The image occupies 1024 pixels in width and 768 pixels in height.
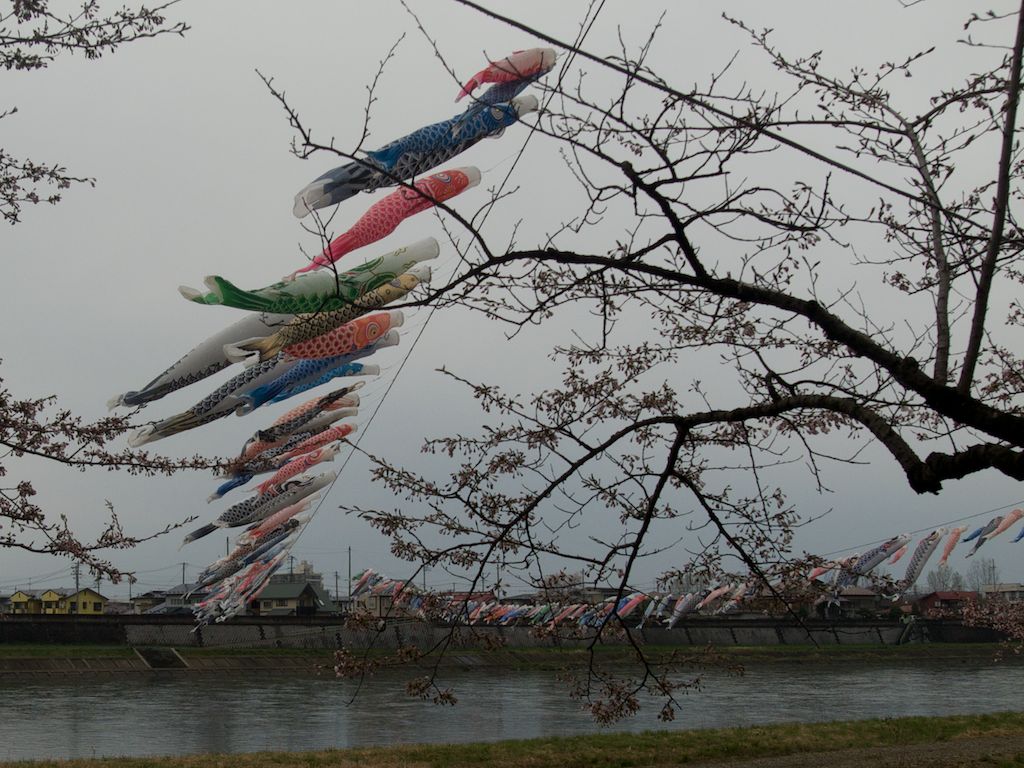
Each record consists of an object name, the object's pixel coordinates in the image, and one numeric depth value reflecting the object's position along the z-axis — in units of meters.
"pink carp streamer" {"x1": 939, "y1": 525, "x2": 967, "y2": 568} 36.59
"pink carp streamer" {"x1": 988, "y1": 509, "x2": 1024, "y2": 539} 28.69
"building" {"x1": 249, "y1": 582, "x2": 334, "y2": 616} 64.69
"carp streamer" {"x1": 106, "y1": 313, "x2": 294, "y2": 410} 18.27
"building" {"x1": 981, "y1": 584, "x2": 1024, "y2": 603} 78.28
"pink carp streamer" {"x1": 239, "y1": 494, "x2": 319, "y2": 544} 32.84
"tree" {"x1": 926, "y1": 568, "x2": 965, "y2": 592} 100.19
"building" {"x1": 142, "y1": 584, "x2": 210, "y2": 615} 59.38
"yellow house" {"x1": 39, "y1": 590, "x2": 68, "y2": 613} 60.01
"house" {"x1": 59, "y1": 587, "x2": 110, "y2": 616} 59.07
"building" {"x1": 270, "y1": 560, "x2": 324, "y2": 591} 72.00
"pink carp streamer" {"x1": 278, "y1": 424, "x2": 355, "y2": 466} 27.44
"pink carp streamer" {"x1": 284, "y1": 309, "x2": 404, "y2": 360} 19.78
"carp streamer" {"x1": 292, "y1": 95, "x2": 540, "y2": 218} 12.93
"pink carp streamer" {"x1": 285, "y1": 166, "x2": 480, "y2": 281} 15.59
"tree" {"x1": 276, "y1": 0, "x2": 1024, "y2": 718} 4.36
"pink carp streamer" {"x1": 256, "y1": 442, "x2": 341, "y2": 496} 28.12
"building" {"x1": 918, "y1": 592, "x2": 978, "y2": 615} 63.77
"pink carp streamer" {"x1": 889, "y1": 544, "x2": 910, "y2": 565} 34.34
